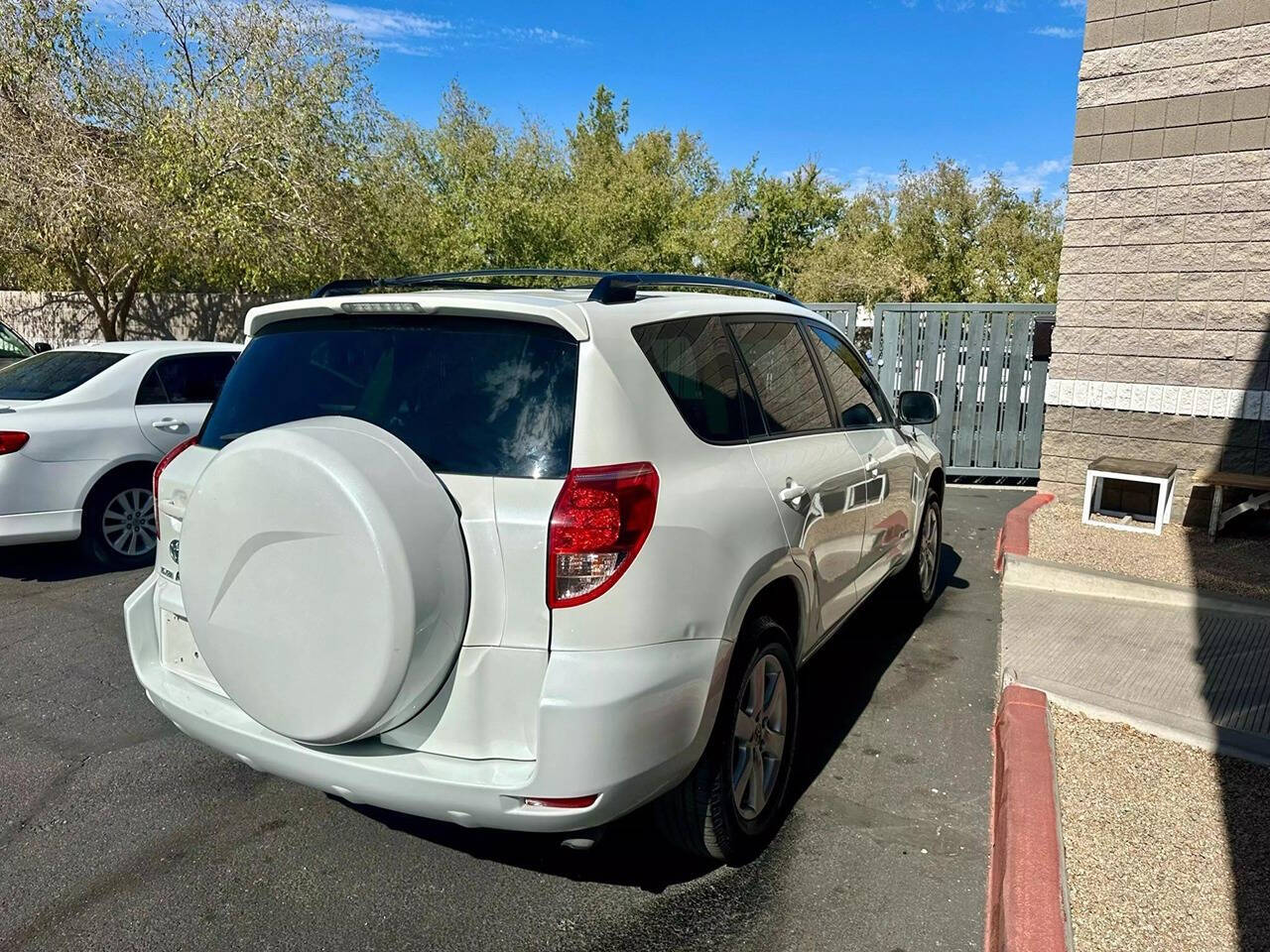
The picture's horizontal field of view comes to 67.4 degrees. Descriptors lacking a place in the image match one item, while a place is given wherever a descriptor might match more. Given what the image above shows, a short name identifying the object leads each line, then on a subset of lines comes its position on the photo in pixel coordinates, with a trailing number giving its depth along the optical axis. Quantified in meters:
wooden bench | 6.79
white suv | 2.46
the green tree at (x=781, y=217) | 34.06
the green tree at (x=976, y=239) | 31.19
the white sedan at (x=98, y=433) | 6.17
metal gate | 10.23
